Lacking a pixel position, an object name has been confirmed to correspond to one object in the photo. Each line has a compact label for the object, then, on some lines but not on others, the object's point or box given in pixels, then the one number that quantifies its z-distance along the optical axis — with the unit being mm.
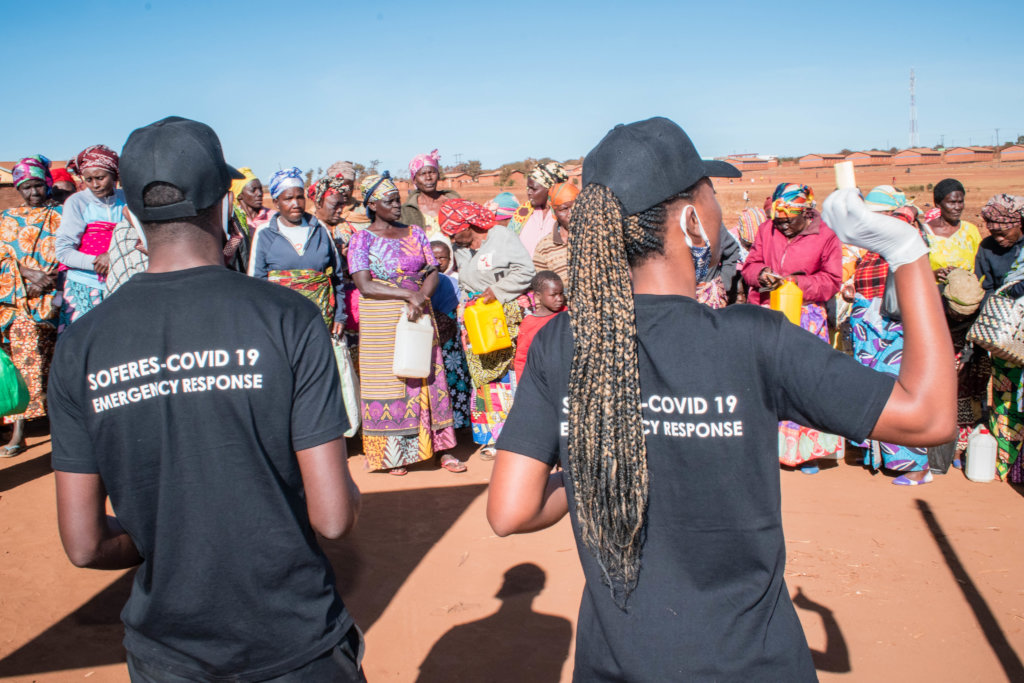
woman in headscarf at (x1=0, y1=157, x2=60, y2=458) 6488
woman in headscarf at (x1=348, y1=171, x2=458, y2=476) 5730
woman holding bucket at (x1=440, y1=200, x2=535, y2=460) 6059
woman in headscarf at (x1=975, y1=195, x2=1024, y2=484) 5465
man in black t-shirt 1573
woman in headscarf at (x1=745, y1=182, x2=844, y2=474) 5535
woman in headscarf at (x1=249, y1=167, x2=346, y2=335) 5715
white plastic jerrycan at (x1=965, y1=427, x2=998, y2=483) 5621
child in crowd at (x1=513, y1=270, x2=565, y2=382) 5316
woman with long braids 1371
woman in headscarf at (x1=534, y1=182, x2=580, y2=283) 5707
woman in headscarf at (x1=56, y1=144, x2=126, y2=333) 5363
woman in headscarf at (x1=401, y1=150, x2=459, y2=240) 8056
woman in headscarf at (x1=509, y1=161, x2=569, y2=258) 6688
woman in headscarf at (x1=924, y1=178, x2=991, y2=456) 5793
